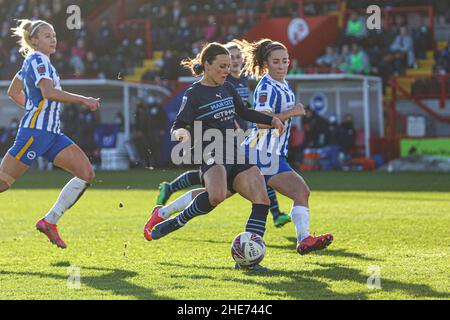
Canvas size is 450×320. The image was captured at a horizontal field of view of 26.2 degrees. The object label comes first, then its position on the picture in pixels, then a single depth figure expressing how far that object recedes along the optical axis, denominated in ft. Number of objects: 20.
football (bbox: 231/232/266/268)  25.31
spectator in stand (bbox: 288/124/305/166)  84.28
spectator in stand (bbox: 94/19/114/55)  101.09
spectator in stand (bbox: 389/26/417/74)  87.66
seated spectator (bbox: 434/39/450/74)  85.51
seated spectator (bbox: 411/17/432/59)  88.99
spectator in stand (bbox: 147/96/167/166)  86.33
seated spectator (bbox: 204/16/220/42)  94.92
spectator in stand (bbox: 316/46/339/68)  89.20
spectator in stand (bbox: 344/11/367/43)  89.20
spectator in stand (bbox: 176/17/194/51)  96.07
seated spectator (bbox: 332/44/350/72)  86.89
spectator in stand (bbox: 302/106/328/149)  82.38
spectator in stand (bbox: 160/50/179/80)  93.16
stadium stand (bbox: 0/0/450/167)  86.63
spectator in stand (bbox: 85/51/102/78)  97.98
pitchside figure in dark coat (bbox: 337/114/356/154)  81.61
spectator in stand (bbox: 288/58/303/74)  85.35
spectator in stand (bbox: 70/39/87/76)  98.44
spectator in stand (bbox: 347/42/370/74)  86.28
